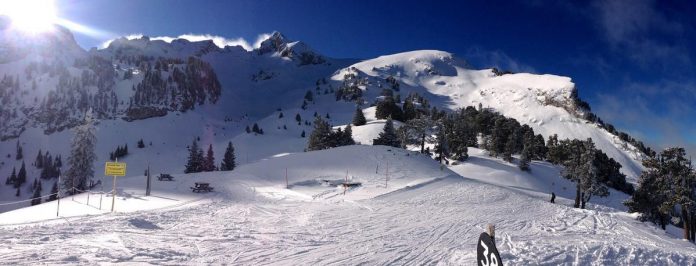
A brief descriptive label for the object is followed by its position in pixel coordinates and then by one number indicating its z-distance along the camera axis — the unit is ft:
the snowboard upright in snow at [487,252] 16.99
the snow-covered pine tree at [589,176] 148.66
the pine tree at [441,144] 231.09
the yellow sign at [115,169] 76.48
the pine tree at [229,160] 254.27
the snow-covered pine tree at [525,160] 240.73
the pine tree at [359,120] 368.68
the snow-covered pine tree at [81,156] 165.89
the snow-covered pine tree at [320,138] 241.96
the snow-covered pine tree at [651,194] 104.37
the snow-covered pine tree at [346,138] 253.85
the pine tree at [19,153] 518.37
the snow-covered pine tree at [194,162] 240.73
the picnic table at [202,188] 110.73
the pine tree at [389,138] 244.83
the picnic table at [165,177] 136.65
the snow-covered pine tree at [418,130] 240.53
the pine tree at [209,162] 257.81
